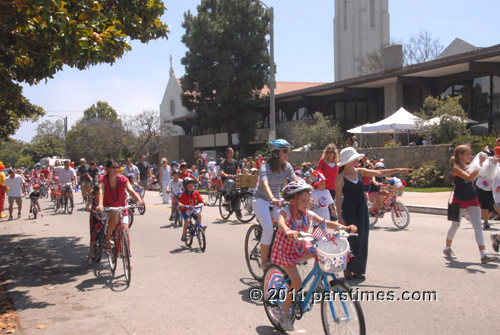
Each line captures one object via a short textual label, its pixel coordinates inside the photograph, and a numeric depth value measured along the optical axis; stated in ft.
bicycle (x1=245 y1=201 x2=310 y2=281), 23.36
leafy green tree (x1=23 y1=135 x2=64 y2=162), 307.78
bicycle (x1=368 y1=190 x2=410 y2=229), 38.16
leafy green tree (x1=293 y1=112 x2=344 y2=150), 96.27
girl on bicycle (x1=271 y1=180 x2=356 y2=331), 15.33
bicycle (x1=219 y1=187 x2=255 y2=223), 46.19
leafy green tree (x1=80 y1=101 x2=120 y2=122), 377.09
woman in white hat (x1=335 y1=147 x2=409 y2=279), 21.94
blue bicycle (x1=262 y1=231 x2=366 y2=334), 13.41
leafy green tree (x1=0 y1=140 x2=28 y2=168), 349.82
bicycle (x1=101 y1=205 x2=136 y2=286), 24.29
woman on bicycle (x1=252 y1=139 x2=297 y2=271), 20.68
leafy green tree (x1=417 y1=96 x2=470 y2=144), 70.90
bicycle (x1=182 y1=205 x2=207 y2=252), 32.09
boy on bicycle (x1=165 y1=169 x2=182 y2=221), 44.60
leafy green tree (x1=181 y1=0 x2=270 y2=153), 135.88
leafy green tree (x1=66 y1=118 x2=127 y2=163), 198.59
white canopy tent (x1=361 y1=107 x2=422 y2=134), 75.41
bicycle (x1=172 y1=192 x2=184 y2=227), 44.47
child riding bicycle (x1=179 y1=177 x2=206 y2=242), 32.55
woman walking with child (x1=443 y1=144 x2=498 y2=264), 25.14
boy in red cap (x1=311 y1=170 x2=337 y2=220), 26.53
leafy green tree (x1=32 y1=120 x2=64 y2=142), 320.29
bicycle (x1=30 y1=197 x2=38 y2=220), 57.93
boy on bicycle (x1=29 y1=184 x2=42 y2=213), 57.31
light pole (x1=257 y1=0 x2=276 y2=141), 77.25
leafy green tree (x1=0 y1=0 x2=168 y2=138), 25.17
